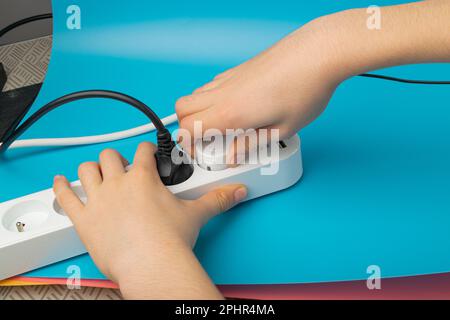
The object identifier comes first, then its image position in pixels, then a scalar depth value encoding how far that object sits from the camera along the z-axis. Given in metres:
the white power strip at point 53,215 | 0.54
